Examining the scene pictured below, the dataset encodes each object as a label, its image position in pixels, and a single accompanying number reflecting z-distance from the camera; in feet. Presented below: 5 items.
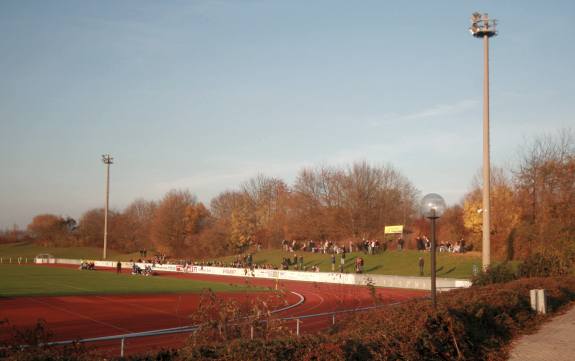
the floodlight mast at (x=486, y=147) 92.07
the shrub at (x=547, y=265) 81.10
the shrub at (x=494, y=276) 74.33
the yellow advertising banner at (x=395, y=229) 202.18
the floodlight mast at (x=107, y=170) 265.54
